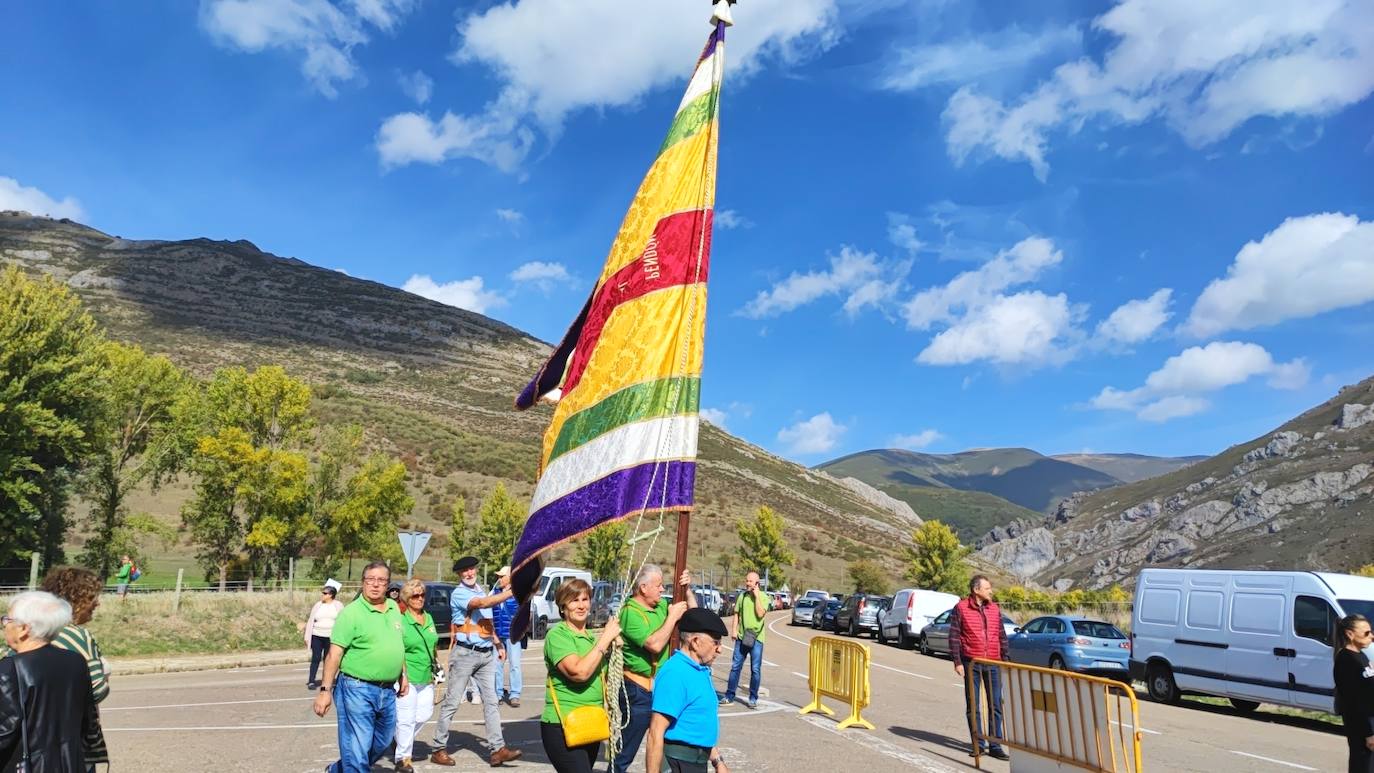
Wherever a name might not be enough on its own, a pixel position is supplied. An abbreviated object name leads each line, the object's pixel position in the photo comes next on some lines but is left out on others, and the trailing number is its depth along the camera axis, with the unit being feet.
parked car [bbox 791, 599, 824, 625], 139.44
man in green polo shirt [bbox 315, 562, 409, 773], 19.92
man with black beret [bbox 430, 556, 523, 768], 27.89
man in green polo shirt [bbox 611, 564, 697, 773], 18.79
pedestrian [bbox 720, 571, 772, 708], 42.45
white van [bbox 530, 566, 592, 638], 85.48
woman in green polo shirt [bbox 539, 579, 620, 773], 16.39
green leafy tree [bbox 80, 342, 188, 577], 113.60
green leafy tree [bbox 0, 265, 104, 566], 96.17
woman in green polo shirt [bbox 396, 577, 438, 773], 26.12
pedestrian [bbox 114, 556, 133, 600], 85.27
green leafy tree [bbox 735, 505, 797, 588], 195.72
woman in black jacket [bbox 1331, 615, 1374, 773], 20.27
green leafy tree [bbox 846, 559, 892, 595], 206.08
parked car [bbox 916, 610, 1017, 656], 85.81
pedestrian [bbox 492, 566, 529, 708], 37.86
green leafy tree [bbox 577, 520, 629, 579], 182.60
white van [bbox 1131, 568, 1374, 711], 46.44
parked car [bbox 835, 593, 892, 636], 110.11
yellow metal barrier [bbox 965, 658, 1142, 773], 23.82
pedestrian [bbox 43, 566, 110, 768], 14.88
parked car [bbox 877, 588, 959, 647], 97.71
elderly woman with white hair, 12.23
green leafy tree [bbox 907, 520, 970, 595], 186.09
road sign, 67.05
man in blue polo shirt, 14.74
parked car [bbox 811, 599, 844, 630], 123.85
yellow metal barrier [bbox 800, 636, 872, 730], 37.55
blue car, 63.62
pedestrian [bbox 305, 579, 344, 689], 46.16
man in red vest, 31.86
